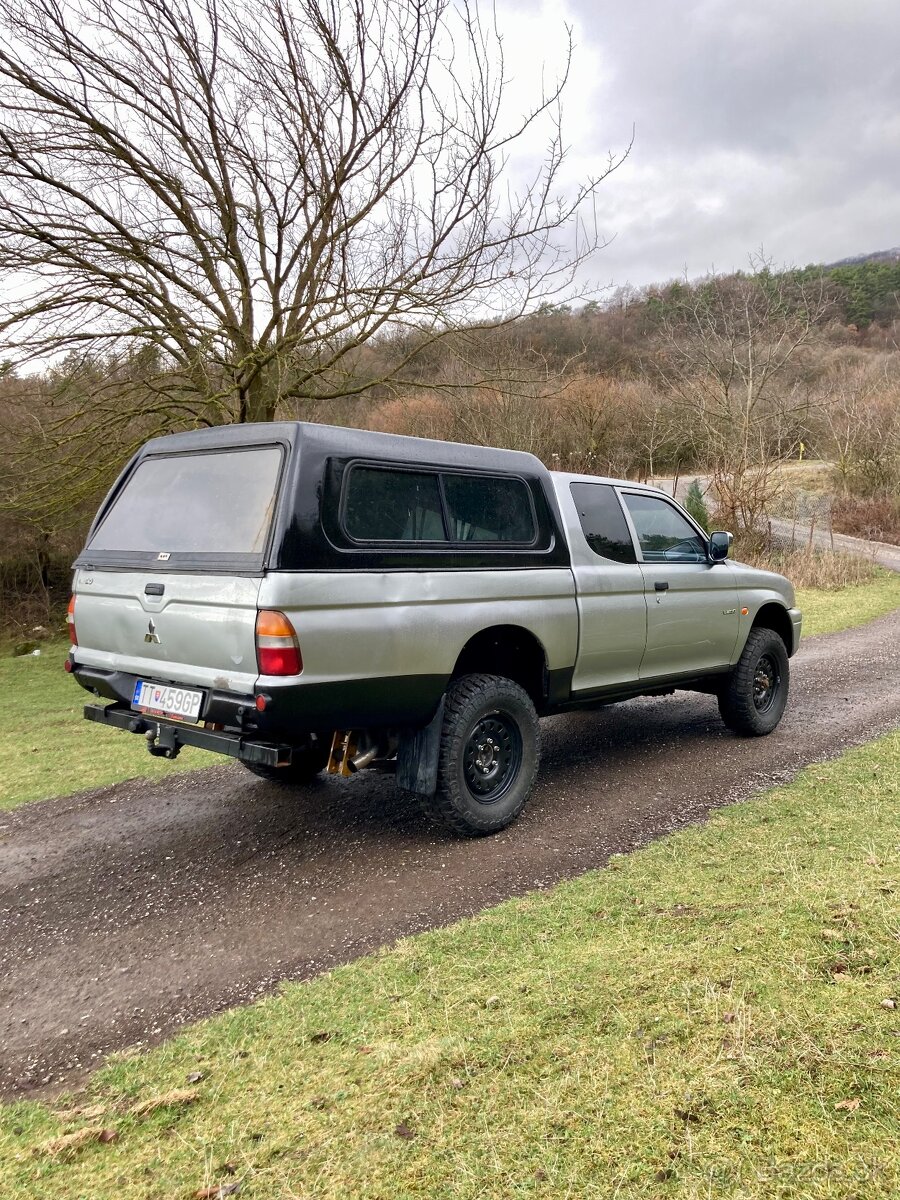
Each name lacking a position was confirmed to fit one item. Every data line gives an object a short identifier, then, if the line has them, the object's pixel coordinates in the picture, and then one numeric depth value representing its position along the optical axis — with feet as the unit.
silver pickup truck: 11.28
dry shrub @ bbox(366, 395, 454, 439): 46.98
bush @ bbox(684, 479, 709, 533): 70.64
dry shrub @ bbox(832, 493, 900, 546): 87.43
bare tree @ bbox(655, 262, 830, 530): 65.00
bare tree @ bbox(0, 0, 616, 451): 27.30
